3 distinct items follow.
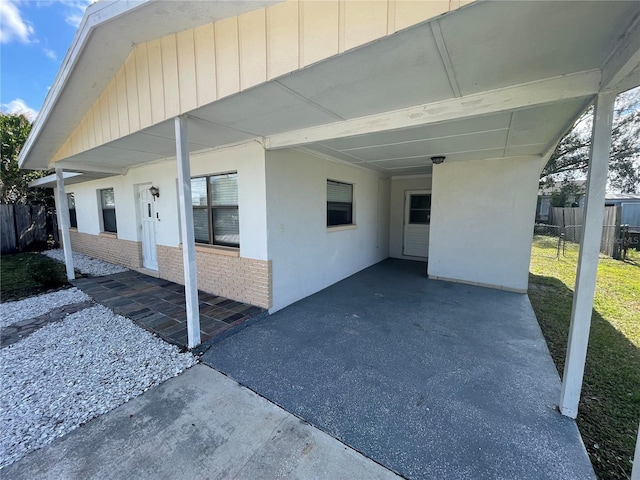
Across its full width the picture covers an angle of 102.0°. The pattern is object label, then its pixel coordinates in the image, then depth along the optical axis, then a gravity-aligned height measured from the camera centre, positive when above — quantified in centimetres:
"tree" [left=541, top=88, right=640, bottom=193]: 1165 +283
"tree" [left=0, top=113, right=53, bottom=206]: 1090 +177
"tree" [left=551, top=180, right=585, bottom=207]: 1474 +92
